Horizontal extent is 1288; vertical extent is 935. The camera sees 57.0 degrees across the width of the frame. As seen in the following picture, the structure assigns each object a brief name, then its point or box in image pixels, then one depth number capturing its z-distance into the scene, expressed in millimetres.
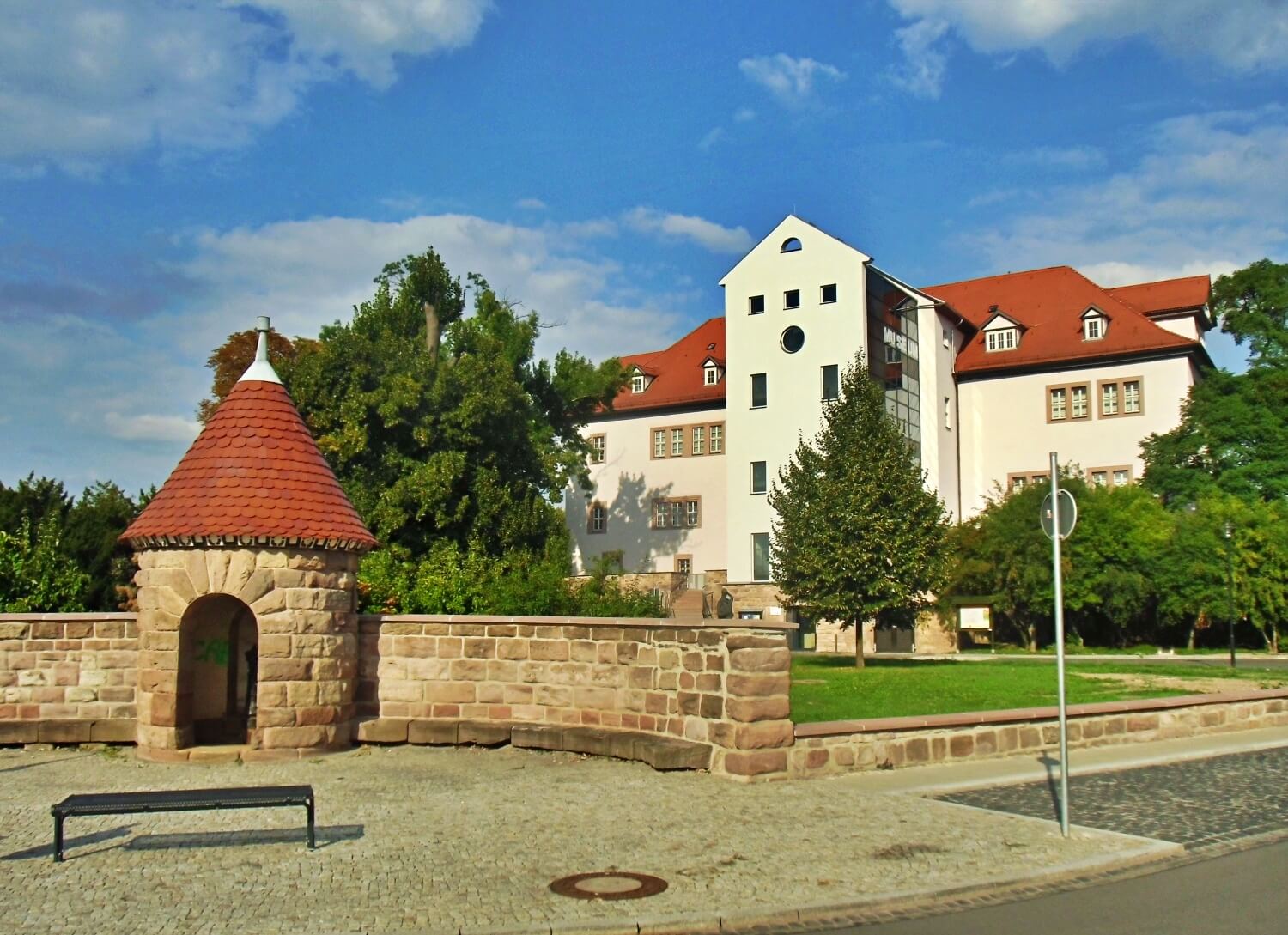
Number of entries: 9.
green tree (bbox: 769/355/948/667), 29828
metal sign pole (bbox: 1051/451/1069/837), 9477
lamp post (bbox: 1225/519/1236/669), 32303
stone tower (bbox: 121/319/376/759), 14156
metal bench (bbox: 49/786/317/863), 8445
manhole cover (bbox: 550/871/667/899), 7777
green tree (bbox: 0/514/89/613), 20047
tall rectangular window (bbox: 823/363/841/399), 49781
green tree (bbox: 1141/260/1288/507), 46844
